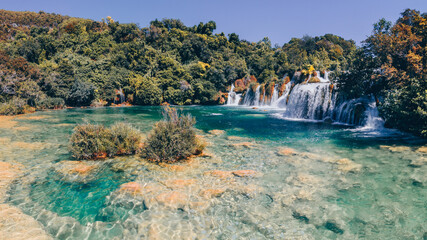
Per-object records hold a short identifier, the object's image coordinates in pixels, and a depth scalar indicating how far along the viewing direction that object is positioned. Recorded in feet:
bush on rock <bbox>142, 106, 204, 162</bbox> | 27.99
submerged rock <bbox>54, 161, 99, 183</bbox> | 22.53
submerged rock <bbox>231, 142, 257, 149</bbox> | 36.60
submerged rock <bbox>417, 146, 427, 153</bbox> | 31.12
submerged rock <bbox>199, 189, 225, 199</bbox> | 19.13
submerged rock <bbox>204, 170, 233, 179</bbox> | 23.43
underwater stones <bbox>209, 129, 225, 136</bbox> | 48.72
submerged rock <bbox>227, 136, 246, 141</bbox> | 42.39
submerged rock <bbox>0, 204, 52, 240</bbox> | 13.42
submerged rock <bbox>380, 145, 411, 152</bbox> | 32.35
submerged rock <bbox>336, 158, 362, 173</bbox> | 25.29
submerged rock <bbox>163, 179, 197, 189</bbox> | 20.72
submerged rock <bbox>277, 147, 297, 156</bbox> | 31.86
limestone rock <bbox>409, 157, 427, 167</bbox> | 26.19
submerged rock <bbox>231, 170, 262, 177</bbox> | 23.90
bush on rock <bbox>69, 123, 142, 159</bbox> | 28.19
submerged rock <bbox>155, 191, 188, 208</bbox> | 17.62
